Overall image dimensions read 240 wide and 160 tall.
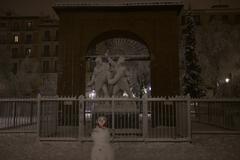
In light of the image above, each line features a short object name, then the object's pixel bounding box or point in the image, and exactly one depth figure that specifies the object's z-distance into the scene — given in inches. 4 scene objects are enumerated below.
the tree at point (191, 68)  1218.6
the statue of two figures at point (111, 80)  564.7
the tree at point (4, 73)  1699.1
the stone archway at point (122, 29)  692.7
